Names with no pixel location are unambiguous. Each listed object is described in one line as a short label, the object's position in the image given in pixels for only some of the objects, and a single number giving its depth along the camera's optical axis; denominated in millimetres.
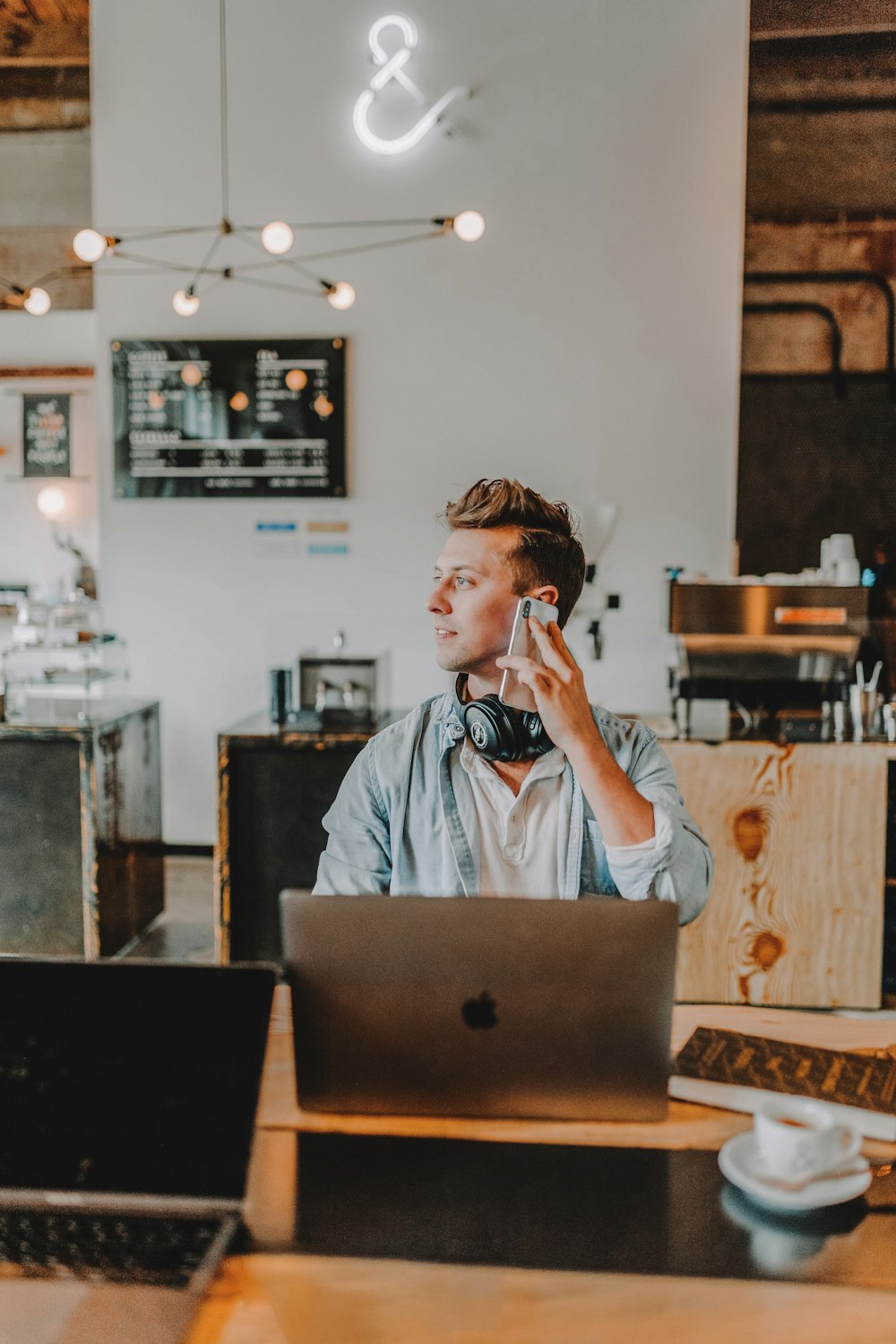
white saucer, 871
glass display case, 3455
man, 1446
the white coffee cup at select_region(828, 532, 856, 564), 3424
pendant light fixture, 4246
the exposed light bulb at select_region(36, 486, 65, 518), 5242
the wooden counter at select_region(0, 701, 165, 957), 3209
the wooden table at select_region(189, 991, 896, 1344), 743
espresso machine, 3068
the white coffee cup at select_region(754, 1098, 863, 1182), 899
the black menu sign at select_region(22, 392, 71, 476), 5250
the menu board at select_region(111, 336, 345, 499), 4316
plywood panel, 2910
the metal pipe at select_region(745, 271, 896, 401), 4641
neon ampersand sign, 4121
